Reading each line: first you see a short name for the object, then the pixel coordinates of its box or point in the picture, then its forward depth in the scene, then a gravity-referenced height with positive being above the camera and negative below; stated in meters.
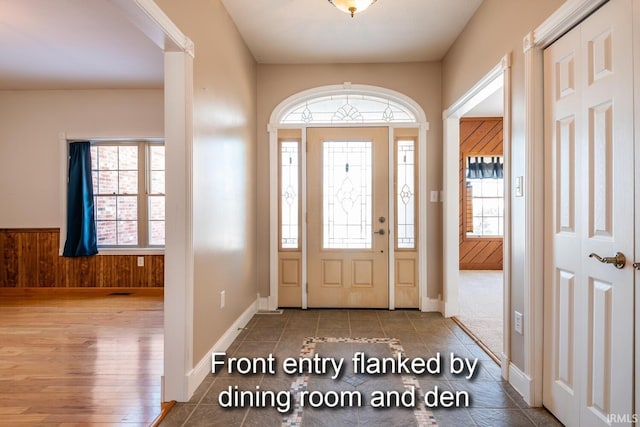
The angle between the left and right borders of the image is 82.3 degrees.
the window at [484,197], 7.42 +0.37
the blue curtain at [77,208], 5.35 +0.09
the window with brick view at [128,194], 5.57 +0.31
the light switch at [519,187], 2.39 +0.19
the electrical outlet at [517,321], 2.40 -0.71
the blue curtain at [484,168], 7.39 +0.95
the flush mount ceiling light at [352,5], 2.59 +1.50
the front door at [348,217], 4.37 -0.03
